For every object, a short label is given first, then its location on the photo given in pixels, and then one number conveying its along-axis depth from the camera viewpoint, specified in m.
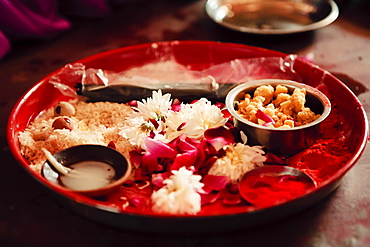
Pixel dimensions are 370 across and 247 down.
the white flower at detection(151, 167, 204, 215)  0.67
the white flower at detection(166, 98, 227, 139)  0.84
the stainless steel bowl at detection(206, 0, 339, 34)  1.39
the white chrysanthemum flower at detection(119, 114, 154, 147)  0.83
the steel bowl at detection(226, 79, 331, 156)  0.80
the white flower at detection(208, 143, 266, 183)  0.76
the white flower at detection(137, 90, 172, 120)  0.89
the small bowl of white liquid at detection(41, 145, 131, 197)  0.72
